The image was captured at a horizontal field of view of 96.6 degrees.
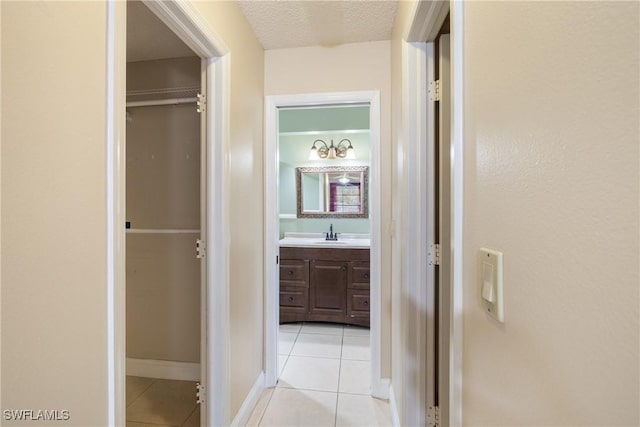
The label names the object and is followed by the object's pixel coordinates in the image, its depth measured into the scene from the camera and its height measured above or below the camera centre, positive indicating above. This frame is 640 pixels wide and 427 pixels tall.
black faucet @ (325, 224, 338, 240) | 3.47 -0.24
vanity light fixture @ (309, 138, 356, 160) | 3.47 +0.79
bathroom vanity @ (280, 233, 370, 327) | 2.96 -0.70
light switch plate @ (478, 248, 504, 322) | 0.53 -0.13
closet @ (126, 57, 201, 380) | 2.19 -0.02
